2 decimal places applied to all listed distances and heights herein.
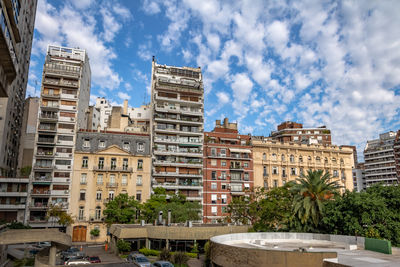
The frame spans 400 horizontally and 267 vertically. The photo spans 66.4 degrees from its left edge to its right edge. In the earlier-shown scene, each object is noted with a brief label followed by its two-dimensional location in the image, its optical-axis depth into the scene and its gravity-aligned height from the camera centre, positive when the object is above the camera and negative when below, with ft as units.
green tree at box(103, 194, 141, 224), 167.84 -6.76
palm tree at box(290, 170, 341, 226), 118.21 +1.37
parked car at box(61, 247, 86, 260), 115.52 -21.59
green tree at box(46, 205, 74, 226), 167.73 -9.86
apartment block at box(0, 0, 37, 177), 183.62 +58.00
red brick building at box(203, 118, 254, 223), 210.59 +19.17
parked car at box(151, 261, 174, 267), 86.53 -18.44
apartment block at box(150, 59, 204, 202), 209.87 +48.55
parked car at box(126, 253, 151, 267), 94.17 -19.62
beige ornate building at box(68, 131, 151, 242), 181.98 +14.36
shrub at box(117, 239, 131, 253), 125.70 -19.42
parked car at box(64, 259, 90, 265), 97.12 -20.51
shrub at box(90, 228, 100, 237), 177.58 -19.81
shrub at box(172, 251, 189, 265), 110.86 -21.52
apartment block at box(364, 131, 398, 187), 367.45 +48.97
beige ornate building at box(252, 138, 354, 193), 230.07 +29.76
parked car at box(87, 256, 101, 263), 105.29 -21.36
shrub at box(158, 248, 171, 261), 113.09 -21.05
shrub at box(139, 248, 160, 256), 122.11 -21.25
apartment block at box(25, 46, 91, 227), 179.83 +41.91
